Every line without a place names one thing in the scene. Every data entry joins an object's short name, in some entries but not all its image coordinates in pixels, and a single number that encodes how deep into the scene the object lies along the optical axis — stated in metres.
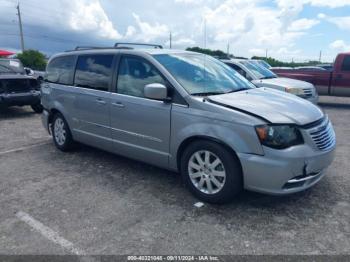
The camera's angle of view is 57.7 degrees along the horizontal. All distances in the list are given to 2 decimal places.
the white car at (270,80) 8.73
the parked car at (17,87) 9.27
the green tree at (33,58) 28.50
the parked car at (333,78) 11.60
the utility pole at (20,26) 42.62
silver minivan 3.31
